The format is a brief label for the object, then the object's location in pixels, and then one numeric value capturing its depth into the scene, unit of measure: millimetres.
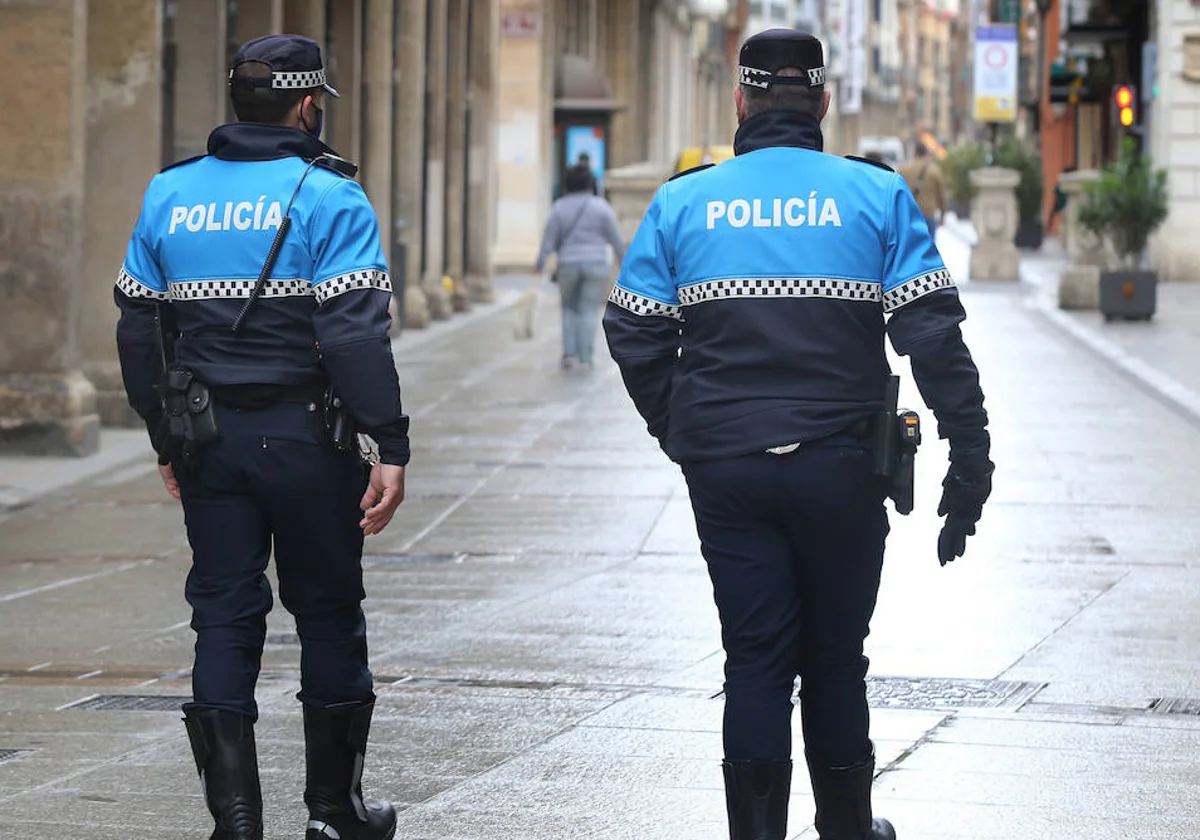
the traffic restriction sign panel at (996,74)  58719
